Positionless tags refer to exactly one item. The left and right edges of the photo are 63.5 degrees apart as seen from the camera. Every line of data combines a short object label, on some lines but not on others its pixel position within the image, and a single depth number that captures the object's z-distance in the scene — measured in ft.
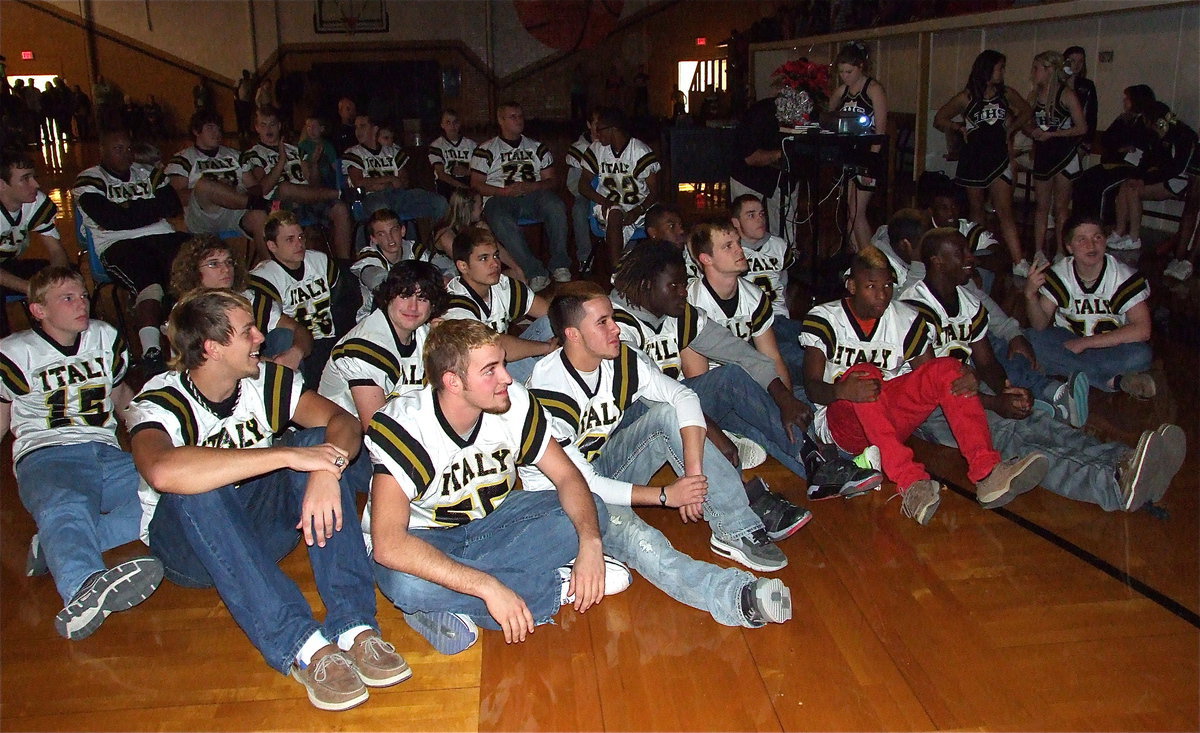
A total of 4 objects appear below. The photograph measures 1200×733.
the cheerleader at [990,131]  19.86
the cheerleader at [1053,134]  21.03
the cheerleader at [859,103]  19.58
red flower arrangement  21.36
